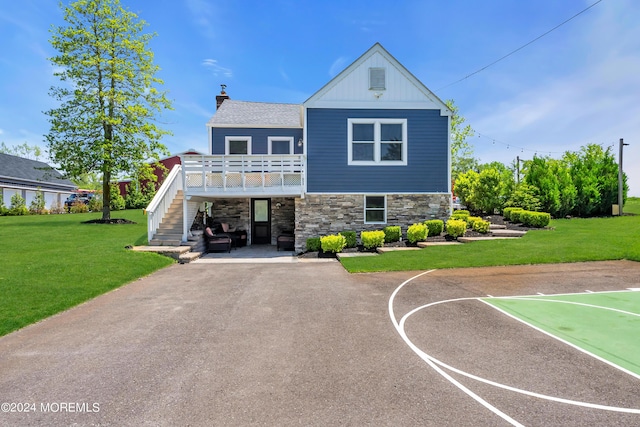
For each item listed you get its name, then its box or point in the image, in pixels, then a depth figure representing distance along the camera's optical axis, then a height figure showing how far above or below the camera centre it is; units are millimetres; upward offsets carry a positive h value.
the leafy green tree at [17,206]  25491 +492
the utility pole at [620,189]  20016 +1527
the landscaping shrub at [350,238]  13187 -1050
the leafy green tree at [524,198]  18188 +885
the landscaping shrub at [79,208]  26605 +353
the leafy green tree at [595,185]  19797 +1783
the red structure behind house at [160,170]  31516 +4523
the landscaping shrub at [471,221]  14227 -355
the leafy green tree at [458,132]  34656 +9012
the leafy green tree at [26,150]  60212 +11788
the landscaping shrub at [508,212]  17164 +68
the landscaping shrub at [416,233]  12849 -817
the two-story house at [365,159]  13812 +2359
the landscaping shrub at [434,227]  13617 -601
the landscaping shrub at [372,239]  12617 -1040
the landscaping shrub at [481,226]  13922 -570
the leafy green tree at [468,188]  19875 +1658
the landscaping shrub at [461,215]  15148 -92
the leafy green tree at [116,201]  26989 +981
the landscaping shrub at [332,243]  12516 -1207
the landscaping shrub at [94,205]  27156 +614
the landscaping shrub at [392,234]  13266 -882
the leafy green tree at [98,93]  18641 +7227
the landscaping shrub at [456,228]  13250 -629
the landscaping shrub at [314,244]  13117 -1297
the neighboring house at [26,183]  29688 +3066
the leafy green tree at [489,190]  18953 +1390
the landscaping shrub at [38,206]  26469 +525
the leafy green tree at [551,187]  19125 +1617
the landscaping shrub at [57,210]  26967 +174
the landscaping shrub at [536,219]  15219 -276
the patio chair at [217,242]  13508 -1259
